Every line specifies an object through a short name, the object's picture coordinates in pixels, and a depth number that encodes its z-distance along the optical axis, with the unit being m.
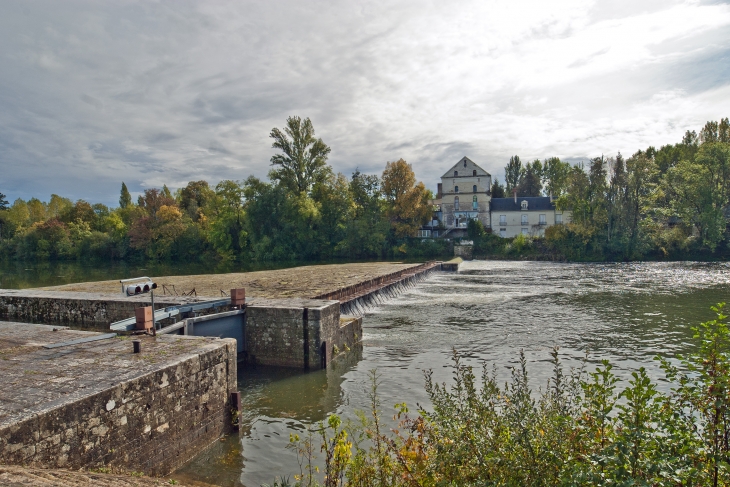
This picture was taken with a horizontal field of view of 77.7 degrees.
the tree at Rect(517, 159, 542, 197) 99.80
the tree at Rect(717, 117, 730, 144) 67.12
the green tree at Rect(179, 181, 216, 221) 84.41
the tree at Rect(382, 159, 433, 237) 68.62
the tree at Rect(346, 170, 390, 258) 65.94
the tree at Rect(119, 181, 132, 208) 114.12
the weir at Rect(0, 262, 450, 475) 6.14
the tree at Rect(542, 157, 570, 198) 100.03
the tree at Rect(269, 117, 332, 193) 63.94
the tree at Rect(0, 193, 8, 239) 104.38
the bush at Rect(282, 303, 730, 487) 3.85
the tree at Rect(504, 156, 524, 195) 107.31
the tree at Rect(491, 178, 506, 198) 94.82
